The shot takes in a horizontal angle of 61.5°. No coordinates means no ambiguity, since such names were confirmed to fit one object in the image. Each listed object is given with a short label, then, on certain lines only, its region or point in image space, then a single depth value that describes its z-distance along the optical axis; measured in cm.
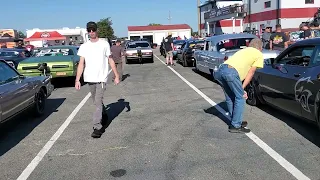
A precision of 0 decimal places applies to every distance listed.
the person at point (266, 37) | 1059
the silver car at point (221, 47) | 824
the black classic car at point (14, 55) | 1044
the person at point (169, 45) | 1439
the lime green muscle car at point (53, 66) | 872
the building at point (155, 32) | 6199
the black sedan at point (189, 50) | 1379
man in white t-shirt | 445
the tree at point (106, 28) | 7316
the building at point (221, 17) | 3480
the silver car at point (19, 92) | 447
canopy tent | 3747
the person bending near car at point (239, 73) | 419
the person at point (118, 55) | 1029
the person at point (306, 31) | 925
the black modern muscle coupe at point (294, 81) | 386
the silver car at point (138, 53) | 1667
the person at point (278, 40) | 941
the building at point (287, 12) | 2809
